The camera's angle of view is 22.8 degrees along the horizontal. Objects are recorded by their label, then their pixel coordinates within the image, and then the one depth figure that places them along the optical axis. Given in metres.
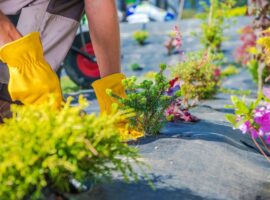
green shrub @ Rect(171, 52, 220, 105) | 4.34
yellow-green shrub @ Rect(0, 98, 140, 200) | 1.65
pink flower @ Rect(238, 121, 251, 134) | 2.20
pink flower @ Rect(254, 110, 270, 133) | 2.24
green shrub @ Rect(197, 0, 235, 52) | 7.61
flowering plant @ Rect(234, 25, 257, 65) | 7.83
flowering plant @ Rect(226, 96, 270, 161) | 2.18
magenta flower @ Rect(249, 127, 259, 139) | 2.27
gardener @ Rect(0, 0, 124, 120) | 2.26
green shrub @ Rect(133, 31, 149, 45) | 11.90
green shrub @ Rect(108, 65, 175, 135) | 2.67
